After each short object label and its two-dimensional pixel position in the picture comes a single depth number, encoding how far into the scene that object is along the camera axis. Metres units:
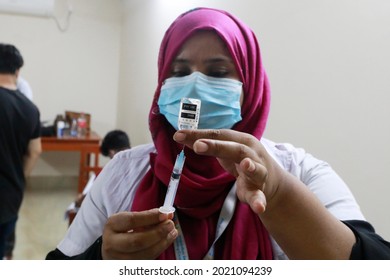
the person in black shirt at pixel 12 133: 1.56
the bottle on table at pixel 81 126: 3.48
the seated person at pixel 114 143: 1.99
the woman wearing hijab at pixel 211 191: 0.55
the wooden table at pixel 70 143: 3.18
